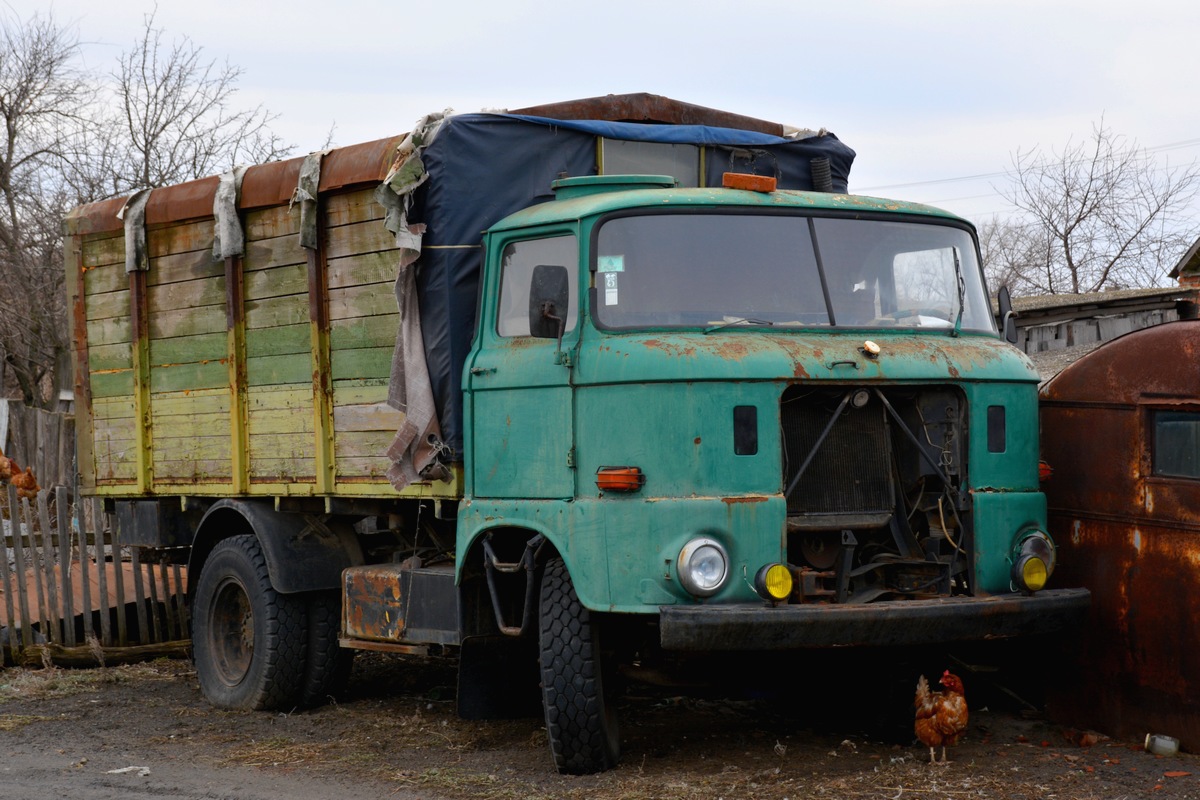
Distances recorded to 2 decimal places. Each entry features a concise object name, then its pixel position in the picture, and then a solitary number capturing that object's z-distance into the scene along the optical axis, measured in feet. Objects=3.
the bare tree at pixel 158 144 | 76.89
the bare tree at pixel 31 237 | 75.61
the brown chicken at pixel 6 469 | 52.54
